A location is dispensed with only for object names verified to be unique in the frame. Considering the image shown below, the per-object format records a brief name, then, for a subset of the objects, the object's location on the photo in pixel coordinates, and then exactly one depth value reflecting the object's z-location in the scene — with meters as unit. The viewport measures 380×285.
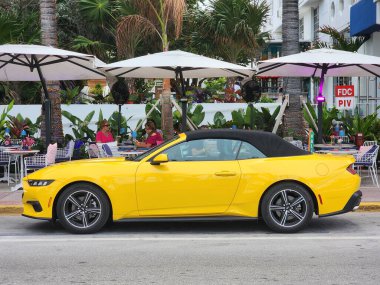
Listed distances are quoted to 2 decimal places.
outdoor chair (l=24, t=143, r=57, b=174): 13.10
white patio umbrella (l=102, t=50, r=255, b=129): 13.54
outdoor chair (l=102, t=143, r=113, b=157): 13.58
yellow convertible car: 8.99
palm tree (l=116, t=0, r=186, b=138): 17.42
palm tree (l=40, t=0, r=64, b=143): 16.09
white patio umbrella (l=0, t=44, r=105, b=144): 13.12
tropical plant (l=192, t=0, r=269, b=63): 30.19
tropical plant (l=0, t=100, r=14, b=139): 16.56
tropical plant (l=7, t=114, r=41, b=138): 17.05
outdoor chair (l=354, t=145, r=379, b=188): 13.66
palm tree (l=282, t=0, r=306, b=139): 17.07
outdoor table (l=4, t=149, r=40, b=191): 13.55
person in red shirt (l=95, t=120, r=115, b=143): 15.01
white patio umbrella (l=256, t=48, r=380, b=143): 13.45
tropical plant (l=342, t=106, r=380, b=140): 16.80
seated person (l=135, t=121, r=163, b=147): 14.24
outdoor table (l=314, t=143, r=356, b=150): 14.09
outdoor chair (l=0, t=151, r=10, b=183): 14.82
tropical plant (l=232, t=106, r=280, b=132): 17.60
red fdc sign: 16.26
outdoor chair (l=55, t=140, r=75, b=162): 14.40
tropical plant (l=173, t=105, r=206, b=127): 18.22
